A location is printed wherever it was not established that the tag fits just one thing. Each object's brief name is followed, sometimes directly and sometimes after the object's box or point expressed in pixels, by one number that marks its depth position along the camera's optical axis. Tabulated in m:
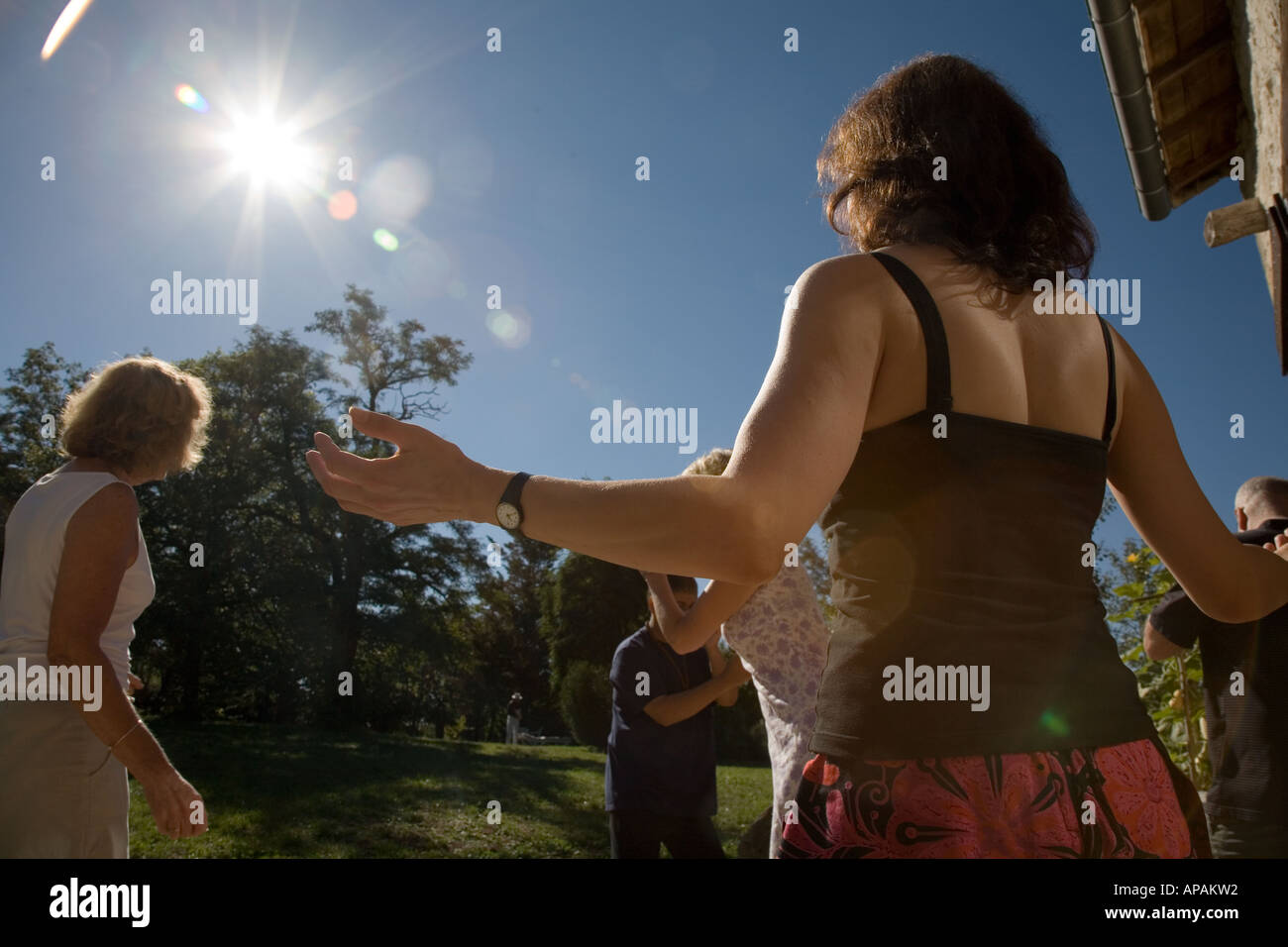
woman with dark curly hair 1.00
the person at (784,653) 2.87
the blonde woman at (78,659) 2.33
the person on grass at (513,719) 28.38
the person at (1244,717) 2.90
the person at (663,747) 3.85
